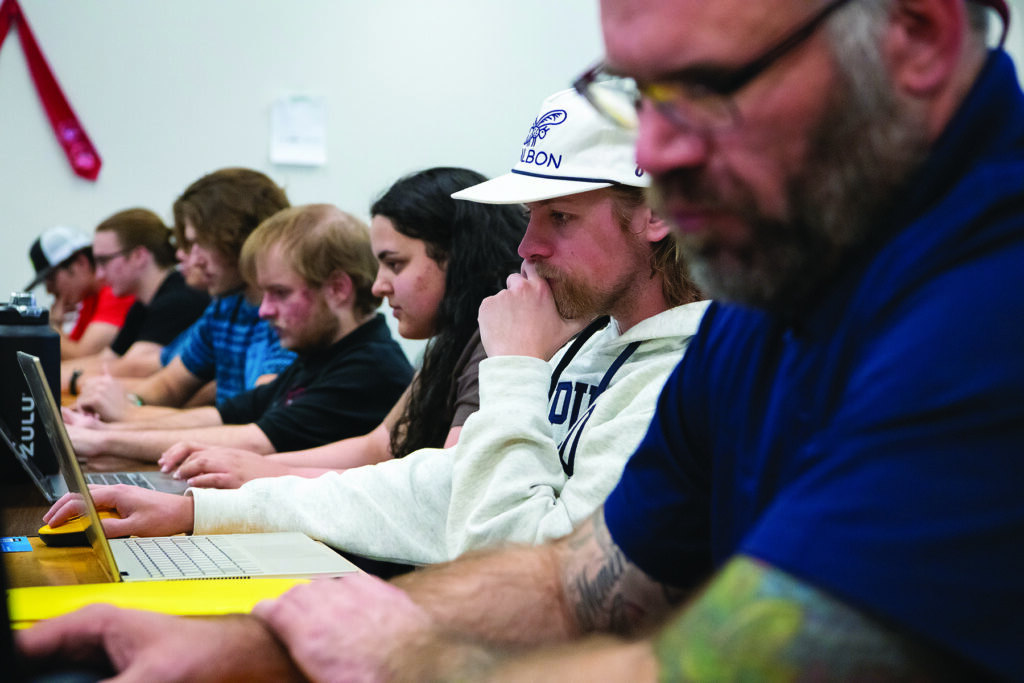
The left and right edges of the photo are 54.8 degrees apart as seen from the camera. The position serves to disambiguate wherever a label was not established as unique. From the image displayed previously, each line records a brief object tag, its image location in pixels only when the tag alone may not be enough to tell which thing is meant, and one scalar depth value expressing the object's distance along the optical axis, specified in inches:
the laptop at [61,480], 59.3
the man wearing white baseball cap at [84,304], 176.1
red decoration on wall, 155.7
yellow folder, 31.3
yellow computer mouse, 45.3
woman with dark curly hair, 71.1
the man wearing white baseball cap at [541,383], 46.0
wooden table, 38.9
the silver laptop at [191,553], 38.5
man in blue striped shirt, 115.9
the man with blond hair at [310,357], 85.1
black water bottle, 64.7
